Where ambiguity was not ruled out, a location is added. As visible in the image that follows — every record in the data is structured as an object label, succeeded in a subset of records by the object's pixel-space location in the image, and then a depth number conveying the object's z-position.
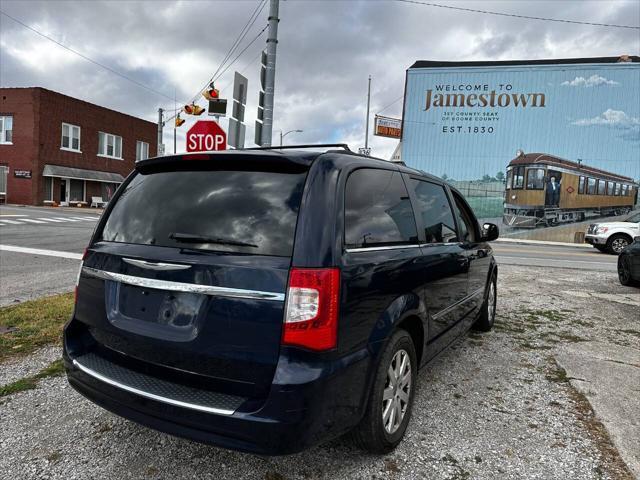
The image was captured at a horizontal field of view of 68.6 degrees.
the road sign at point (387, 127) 27.28
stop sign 7.26
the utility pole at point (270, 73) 8.31
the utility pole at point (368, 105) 35.28
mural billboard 23.38
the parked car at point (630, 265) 8.72
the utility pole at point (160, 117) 26.98
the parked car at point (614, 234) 17.38
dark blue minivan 2.13
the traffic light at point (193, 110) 12.41
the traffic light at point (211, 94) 8.41
